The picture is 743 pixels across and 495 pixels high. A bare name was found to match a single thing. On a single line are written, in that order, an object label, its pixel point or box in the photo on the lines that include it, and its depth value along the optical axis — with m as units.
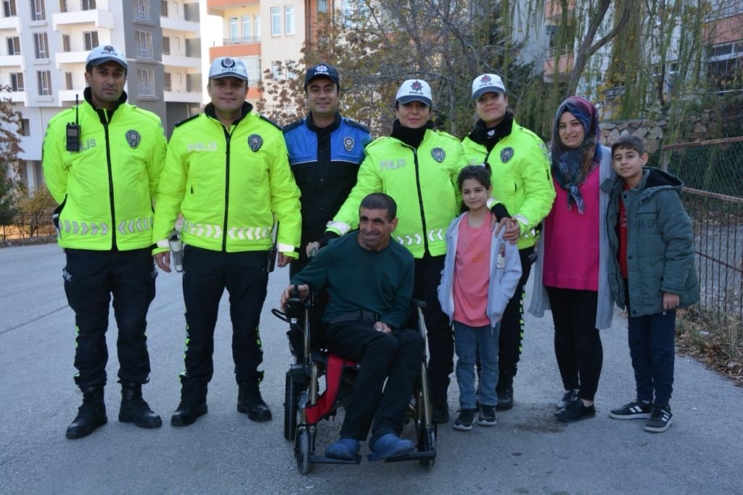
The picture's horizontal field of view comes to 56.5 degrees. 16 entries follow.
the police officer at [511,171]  4.24
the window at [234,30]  38.09
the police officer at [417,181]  4.28
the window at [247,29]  37.69
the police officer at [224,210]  4.29
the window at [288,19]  33.50
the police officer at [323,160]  4.50
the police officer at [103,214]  4.21
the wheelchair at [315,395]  3.64
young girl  4.20
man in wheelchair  3.61
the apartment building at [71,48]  39.44
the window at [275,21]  33.97
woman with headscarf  4.34
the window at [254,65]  35.91
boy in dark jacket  4.14
